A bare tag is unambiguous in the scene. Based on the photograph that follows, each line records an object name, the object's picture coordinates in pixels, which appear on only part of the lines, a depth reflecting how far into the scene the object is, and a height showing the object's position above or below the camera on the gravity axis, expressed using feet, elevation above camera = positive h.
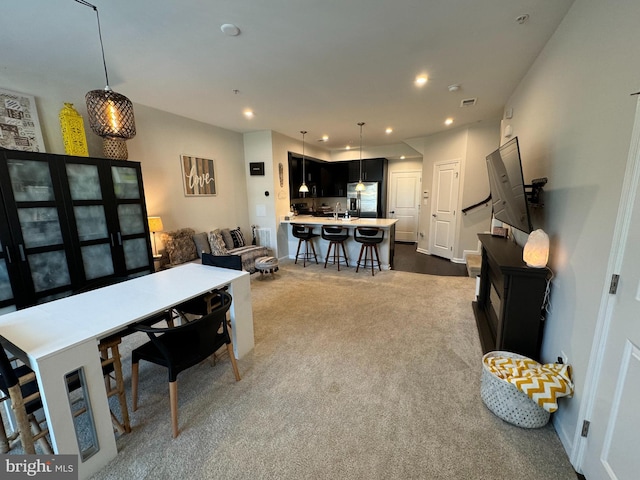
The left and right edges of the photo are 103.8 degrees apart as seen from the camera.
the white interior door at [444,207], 17.69 -0.74
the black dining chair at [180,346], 5.08 -3.29
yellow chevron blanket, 4.90 -3.77
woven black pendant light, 5.96 +2.08
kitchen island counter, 15.87 -2.85
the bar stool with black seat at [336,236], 16.38 -2.47
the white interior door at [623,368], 3.54 -2.59
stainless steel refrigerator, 24.02 -0.33
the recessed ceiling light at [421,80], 9.48 +4.49
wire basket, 5.25 -4.43
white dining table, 4.02 -2.31
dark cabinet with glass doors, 7.84 -0.85
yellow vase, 8.98 +2.50
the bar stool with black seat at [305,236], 17.08 -2.59
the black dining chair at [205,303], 7.64 -3.19
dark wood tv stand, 6.11 -2.69
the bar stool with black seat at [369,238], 15.13 -2.44
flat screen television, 6.47 +0.31
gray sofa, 13.28 -2.72
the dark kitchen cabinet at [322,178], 21.93 +1.93
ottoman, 14.82 -3.87
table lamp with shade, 11.98 -1.19
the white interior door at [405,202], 24.14 -0.47
